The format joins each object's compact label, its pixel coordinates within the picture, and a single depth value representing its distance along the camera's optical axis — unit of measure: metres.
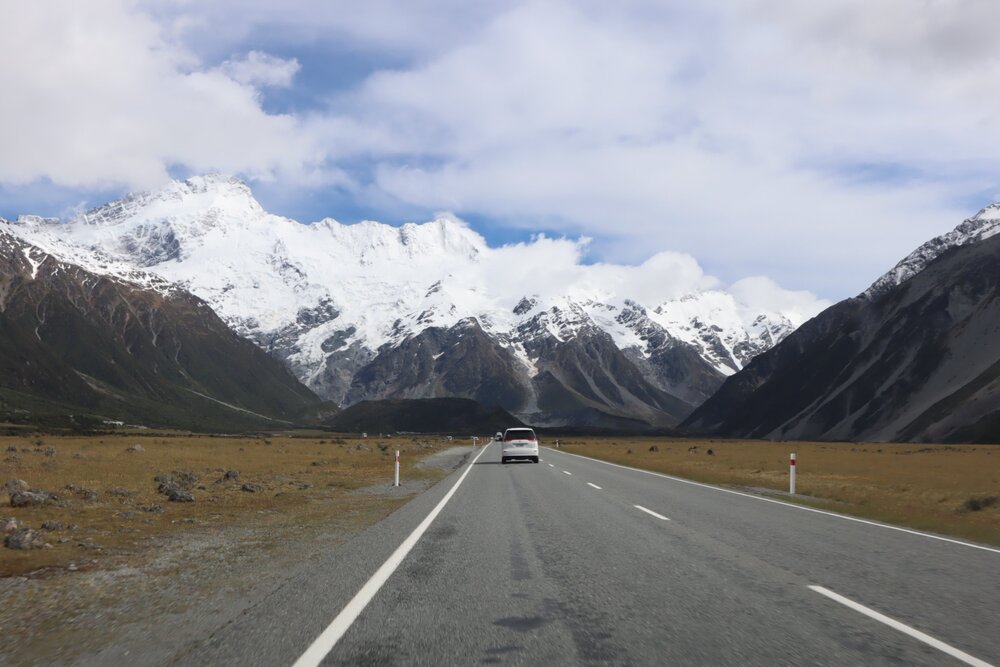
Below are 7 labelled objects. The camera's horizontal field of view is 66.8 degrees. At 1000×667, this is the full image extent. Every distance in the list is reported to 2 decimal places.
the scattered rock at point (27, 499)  17.09
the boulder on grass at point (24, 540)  11.73
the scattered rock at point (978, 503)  21.38
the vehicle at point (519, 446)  41.87
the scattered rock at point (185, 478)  24.67
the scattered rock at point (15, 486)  19.34
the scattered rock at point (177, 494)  19.98
